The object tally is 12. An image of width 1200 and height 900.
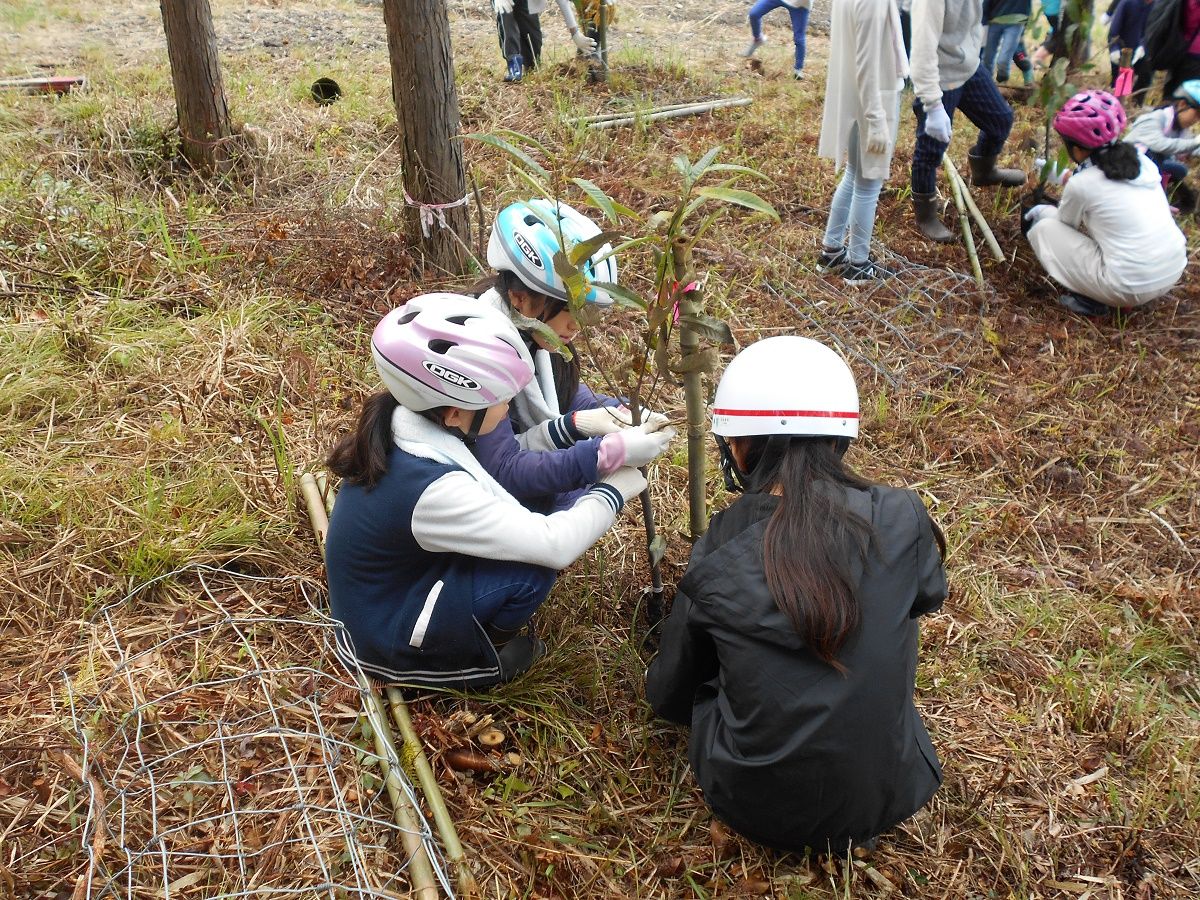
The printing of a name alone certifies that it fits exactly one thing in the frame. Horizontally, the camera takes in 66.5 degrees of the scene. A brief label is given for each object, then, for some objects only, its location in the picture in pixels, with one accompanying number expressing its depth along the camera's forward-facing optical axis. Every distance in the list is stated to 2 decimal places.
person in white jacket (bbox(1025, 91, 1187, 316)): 4.89
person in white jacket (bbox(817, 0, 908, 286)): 4.70
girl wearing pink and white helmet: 2.29
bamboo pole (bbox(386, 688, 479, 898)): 2.14
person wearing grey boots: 5.03
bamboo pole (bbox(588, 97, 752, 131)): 6.26
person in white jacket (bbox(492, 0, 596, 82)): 6.82
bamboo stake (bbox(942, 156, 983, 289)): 5.33
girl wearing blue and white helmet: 2.53
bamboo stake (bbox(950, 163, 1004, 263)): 5.52
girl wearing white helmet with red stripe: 2.01
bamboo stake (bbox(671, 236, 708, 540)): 1.99
